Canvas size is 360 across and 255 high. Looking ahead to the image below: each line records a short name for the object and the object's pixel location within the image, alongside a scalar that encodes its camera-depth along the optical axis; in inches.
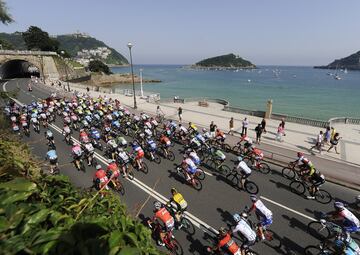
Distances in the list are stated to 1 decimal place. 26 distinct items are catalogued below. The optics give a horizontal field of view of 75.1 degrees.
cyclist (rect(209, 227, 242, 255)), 268.7
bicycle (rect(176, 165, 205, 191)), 487.6
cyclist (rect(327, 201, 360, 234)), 313.6
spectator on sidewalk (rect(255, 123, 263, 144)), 722.2
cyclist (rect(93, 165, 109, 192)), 417.4
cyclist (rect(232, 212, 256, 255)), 291.7
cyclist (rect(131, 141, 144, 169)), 550.5
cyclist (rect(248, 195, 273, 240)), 330.8
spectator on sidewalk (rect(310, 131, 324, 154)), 652.5
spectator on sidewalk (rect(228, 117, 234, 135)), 823.4
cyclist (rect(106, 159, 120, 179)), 455.2
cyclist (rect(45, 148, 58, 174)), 493.4
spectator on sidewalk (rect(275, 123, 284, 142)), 748.5
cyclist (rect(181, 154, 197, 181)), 475.2
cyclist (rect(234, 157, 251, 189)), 449.7
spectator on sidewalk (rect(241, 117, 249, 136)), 798.5
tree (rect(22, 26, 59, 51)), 3636.8
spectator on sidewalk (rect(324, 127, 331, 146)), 698.8
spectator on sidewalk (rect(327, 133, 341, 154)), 656.5
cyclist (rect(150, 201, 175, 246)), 308.8
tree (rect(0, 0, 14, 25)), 334.0
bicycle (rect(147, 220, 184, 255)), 315.4
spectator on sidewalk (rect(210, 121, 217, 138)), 789.9
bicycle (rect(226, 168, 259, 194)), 473.0
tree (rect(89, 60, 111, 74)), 4884.4
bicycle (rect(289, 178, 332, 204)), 443.8
